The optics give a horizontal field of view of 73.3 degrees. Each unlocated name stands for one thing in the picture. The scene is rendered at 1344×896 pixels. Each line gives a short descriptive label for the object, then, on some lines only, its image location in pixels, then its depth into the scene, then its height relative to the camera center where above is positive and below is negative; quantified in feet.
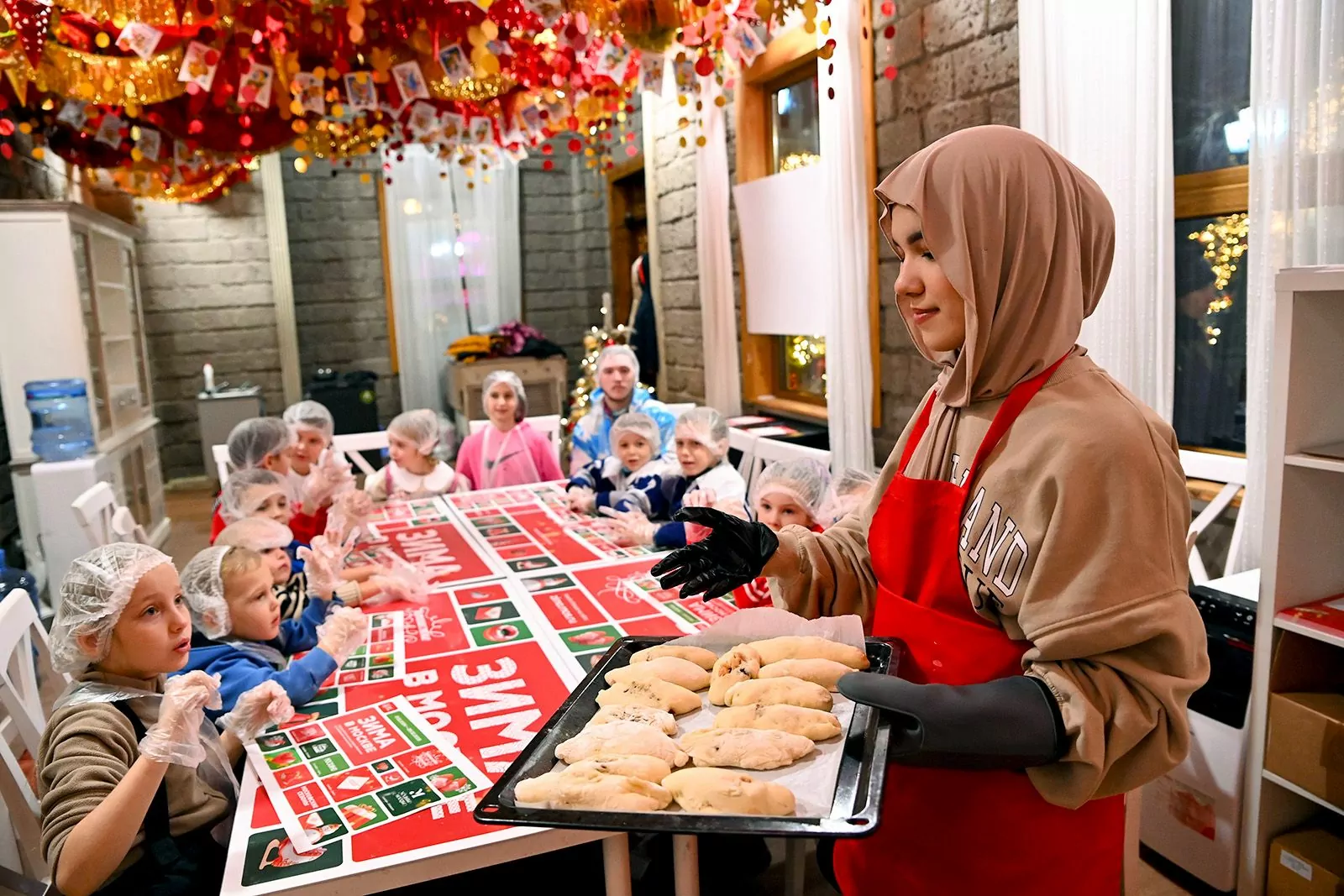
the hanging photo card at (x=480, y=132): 15.93 +3.66
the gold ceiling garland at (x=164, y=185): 16.94 +3.49
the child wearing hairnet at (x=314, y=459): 10.73 -1.44
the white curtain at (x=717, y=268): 17.67 +1.17
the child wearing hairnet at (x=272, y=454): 10.82 -1.31
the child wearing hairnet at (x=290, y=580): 7.51 -2.06
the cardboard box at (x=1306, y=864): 6.24 -3.96
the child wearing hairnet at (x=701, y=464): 10.72 -1.66
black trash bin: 25.61 -1.44
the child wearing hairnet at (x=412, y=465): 13.16 -1.80
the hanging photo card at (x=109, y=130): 14.82 +3.74
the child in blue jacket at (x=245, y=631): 5.99 -2.00
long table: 4.21 -2.29
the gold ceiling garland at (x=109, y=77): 11.90 +3.80
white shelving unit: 6.09 -1.38
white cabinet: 15.99 +0.57
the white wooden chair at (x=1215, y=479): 7.93 -1.67
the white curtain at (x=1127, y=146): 8.31 +1.51
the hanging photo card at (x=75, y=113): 14.44 +3.93
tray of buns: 3.24 -1.75
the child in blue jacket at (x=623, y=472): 11.39 -1.83
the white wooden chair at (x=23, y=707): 5.53 -2.38
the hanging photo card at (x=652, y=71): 12.10 +3.51
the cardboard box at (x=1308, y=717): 6.07 -2.86
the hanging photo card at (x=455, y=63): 12.42 +3.83
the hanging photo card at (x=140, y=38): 10.96 +3.88
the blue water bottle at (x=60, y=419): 15.85 -1.04
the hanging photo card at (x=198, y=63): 11.59 +3.72
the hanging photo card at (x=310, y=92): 12.63 +3.61
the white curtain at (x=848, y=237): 12.59 +1.18
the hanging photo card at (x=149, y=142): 14.99 +3.54
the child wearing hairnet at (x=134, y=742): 4.37 -2.02
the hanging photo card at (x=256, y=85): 12.37 +3.64
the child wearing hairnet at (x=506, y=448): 14.51 -1.77
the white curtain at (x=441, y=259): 27.17 +2.46
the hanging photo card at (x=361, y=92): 13.20 +3.70
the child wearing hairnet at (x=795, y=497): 8.48 -1.63
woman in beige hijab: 3.16 -0.93
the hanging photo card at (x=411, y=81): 12.97 +3.77
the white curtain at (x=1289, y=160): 6.87 +1.06
